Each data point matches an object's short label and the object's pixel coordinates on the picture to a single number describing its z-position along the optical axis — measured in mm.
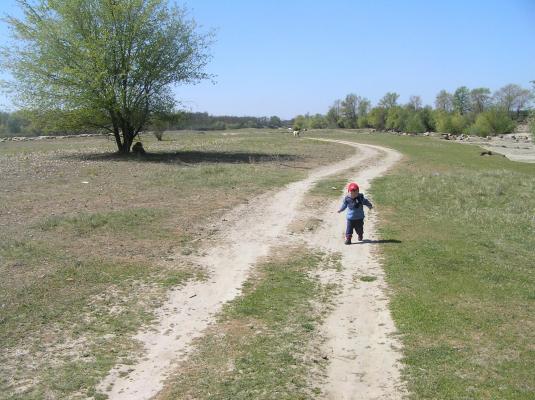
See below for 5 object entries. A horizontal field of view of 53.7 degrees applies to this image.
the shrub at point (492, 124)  109812
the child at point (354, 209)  13930
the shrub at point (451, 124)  117625
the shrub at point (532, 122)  53931
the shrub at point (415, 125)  118125
